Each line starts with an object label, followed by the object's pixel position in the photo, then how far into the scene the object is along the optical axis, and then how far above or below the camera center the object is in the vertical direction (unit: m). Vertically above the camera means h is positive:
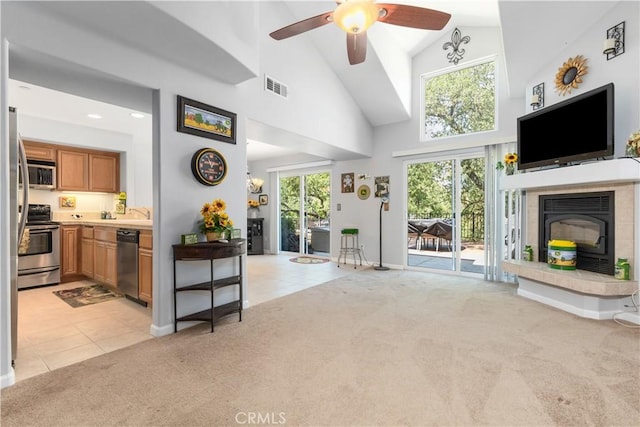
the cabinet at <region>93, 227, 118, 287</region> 3.72 -0.58
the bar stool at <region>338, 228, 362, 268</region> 6.06 -0.68
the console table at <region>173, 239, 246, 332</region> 2.65 -0.67
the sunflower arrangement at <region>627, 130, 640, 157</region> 2.78 +0.62
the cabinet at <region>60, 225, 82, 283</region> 4.38 -0.60
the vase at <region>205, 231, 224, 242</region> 2.84 -0.23
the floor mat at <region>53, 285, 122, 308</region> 3.57 -1.06
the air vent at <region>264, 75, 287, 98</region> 3.67 +1.58
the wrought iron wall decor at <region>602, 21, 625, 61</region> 3.11 +1.77
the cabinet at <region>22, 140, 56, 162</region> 4.43 +0.92
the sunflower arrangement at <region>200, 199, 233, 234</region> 2.84 -0.06
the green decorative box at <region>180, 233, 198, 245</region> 2.70 -0.25
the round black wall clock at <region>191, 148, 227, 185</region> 2.85 +0.45
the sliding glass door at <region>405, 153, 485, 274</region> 4.98 -0.03
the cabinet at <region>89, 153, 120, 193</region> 5.10 +0.69
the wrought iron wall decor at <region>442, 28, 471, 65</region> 5.02 +2.81
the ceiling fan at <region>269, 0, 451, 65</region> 2.19 +1.50
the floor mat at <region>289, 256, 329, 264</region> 6.43 -1.07
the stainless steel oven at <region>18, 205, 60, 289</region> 4.02 -0.59
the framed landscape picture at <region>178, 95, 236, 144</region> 2.77 +0.90
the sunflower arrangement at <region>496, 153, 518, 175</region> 4.16 +0.69
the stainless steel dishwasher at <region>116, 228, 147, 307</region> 3.32 -0.58
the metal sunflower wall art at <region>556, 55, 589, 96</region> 3.48 +1.64
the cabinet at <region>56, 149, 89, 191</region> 4.75 +0.68
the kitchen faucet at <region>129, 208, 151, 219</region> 4.99 +0.01
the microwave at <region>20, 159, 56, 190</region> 4.41 +0.56
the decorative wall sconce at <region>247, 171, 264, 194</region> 8.12 +0.72
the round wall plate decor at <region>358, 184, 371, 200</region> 6.08 +0.40
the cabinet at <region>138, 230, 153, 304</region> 3.09 -0.57
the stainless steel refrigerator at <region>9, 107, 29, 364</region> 1.96 +0.06
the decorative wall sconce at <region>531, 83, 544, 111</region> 4.04 +1.56
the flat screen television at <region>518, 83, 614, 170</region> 3.06 +0.92
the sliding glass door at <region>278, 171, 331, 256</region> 7.22 -0.01
